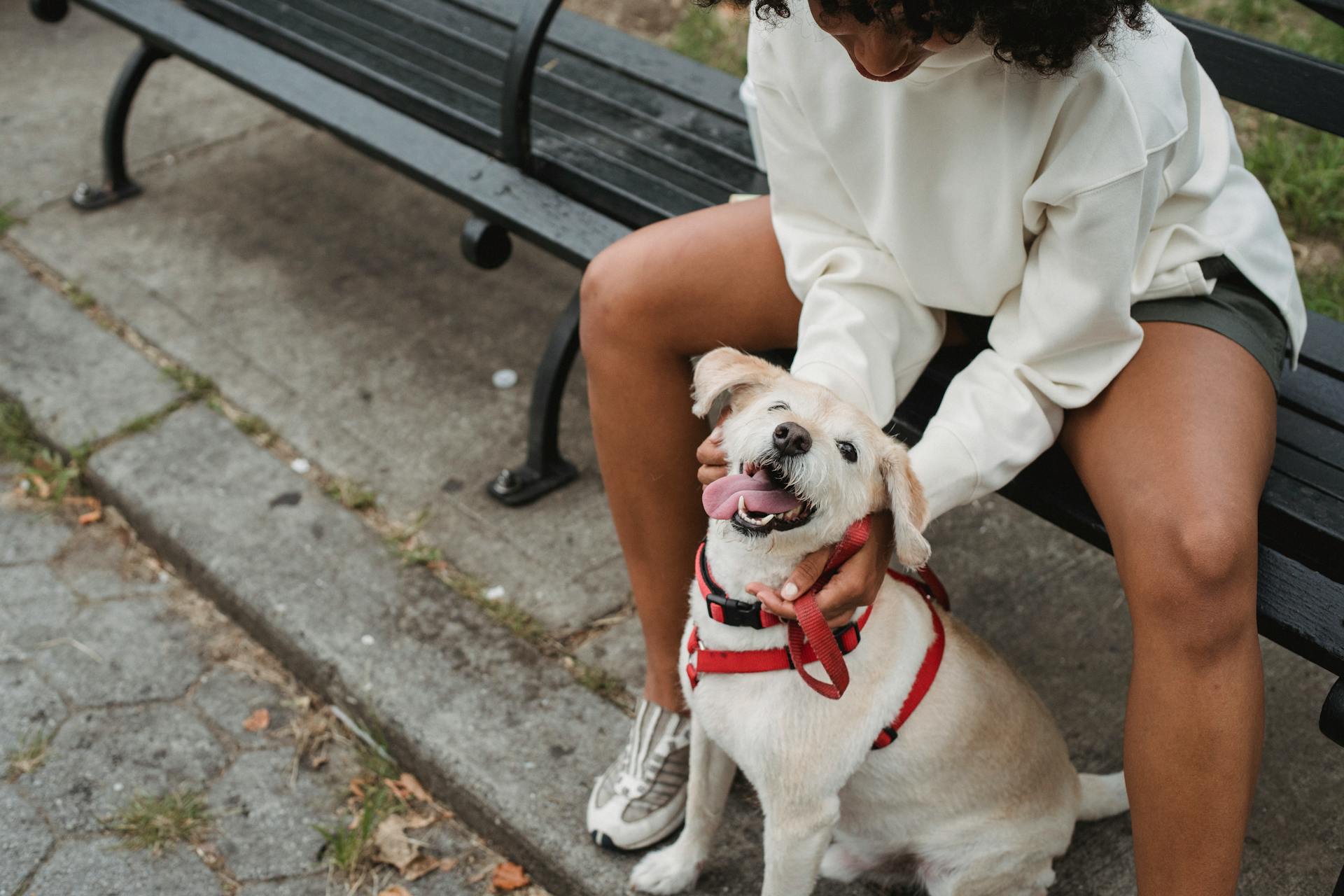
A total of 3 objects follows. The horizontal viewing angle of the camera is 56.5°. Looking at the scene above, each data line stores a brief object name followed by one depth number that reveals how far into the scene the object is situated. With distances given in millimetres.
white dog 1632
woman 1594
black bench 1886
